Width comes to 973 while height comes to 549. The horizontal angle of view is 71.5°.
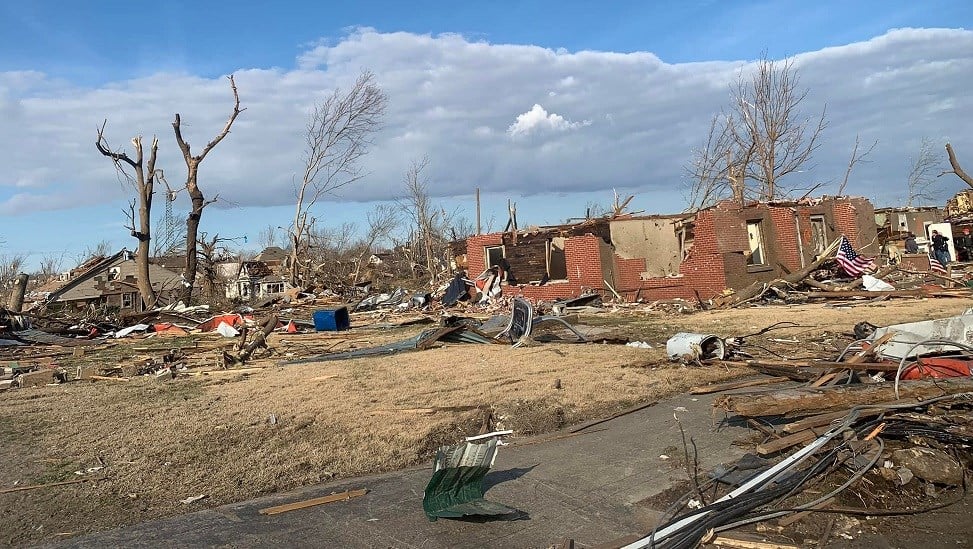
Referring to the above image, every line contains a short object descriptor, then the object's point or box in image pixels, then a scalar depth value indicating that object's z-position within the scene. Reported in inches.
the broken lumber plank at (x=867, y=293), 693.9
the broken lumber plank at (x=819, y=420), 193.8
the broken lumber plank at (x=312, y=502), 180.4
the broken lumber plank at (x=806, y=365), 259.8
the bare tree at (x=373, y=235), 1507.1
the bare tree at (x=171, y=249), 1768.0
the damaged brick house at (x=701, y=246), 815.7
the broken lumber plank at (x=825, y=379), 263.1
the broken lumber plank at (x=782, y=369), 289.0
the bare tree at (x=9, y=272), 1955.2
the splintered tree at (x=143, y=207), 1097.4
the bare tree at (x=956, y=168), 796.0
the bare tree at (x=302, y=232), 1309.1
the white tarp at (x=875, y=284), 732.7
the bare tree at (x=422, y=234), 1472.7
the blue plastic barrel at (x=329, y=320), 715.4
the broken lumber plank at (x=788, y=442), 190.4
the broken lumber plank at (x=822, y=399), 202.5
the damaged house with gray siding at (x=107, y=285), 1321.4
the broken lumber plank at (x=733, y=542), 145.1
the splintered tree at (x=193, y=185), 1138.2
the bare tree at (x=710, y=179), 1288.1
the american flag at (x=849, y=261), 830.5
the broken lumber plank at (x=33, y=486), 199.9
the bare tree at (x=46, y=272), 2524.4
